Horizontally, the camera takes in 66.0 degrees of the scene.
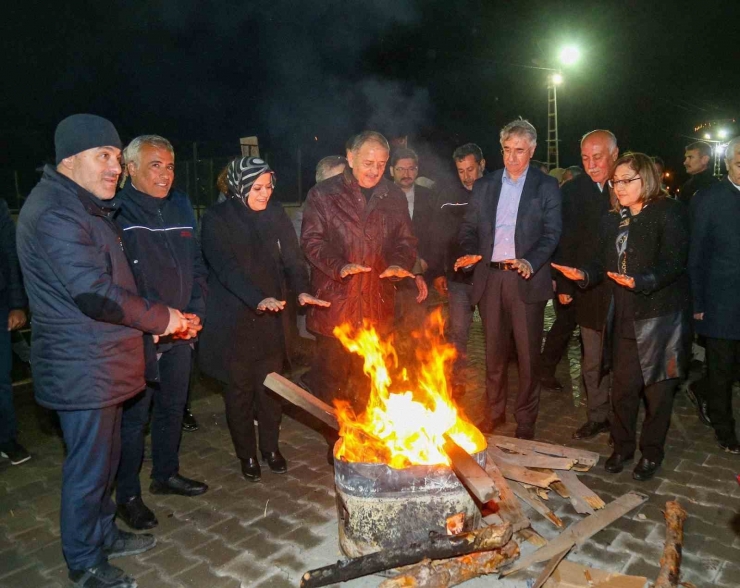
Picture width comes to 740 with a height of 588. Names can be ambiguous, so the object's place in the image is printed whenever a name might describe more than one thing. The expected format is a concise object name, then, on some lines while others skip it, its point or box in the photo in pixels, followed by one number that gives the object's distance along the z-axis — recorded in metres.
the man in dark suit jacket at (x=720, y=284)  5.04
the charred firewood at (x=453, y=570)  3.19
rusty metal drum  3.36
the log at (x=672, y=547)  3.28
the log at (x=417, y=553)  3.19
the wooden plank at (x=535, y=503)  4.03
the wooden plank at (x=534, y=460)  4.58
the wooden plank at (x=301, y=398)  3.97
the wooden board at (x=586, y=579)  3.20
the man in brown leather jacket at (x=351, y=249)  4.89
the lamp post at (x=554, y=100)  27.00
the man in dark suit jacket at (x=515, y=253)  5.22
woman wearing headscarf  4.64
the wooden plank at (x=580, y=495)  4.15
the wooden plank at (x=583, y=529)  3.53
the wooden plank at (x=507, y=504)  3.73
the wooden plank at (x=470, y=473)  2.87
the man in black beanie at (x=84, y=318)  3.17
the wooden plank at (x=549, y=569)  3.17
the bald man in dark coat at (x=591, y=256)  5.59
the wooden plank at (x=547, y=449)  4.72
